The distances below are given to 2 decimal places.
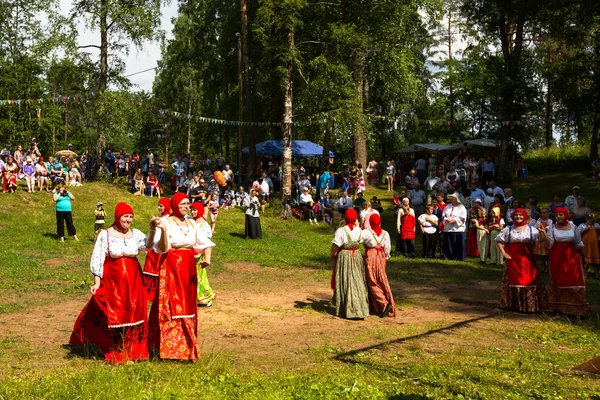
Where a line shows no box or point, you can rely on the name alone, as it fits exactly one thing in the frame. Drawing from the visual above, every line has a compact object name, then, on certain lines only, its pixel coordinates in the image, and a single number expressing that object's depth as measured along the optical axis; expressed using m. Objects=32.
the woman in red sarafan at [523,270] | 10.80
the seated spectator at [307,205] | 23.17
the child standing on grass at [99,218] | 17.61
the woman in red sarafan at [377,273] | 10.47
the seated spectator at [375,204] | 18.73
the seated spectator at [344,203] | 21.97
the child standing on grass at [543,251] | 13.47
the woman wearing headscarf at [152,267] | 8.73
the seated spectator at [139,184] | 26.08
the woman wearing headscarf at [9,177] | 22.31
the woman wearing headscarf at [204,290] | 10.64
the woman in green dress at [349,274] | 10.23
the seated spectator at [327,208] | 23.06
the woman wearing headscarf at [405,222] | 17.14
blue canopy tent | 31.39
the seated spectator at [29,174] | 22.72
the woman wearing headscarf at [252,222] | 19.67
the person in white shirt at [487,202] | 18.31
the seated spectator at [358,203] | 20.08
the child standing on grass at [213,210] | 19.84
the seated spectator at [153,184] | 26.33
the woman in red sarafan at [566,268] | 10.73
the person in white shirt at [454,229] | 16.47
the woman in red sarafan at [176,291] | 7.02
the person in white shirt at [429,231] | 17.09
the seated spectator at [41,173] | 23.44
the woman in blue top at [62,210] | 17.53
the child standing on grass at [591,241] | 14.94
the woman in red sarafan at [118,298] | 6.96
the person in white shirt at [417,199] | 19.47
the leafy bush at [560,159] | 32.53
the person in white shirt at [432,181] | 21.29
